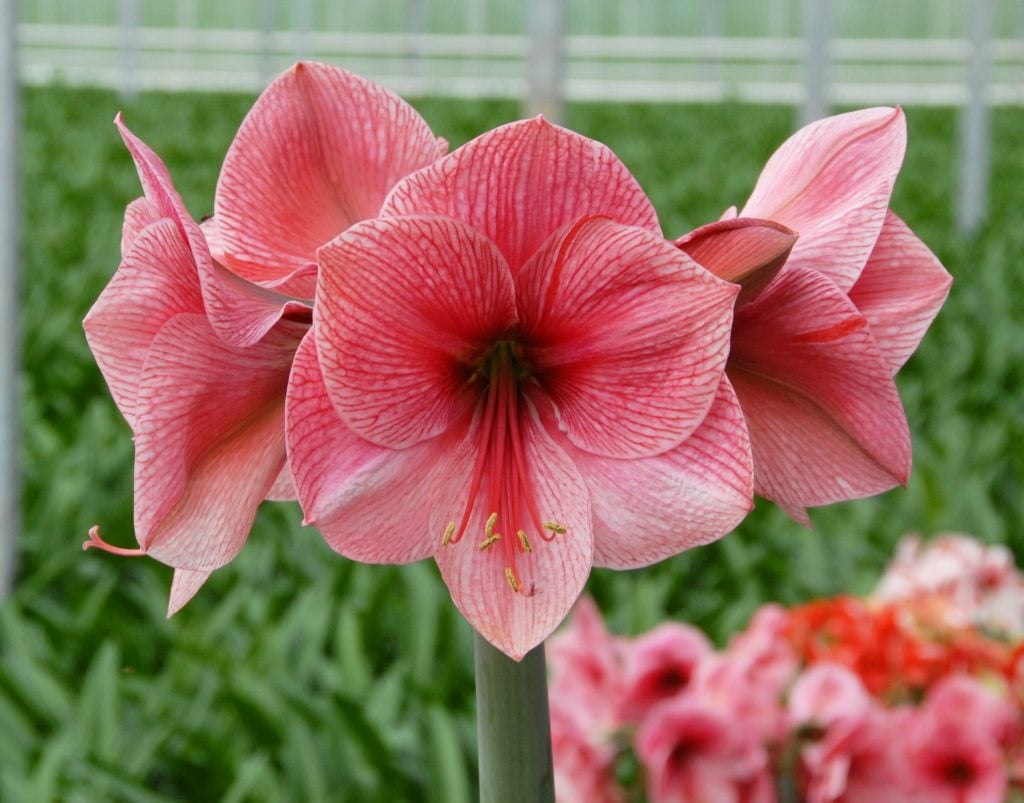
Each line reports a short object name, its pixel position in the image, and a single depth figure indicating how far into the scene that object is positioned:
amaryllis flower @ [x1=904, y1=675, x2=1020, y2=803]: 1.26
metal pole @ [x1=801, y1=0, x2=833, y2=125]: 5.20
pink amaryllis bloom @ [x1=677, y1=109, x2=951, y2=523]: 0.52
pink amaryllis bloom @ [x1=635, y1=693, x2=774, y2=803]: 1.26
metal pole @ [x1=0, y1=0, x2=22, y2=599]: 2.26
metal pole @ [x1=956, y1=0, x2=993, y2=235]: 6.68
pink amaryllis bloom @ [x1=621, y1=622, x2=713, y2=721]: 1.39
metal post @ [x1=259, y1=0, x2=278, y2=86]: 13.55
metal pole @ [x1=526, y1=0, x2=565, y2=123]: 3.27
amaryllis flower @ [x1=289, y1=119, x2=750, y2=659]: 0.49
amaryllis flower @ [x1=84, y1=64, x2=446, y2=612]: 0.51
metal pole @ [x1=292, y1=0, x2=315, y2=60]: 14.32
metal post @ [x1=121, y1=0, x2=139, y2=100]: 14.70
